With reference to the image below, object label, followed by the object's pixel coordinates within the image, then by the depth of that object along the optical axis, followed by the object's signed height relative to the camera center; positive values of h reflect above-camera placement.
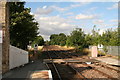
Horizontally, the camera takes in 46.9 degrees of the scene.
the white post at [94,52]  22.19 -1.67
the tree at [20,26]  17.42 +2.15
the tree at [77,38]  35.43 +0.93
